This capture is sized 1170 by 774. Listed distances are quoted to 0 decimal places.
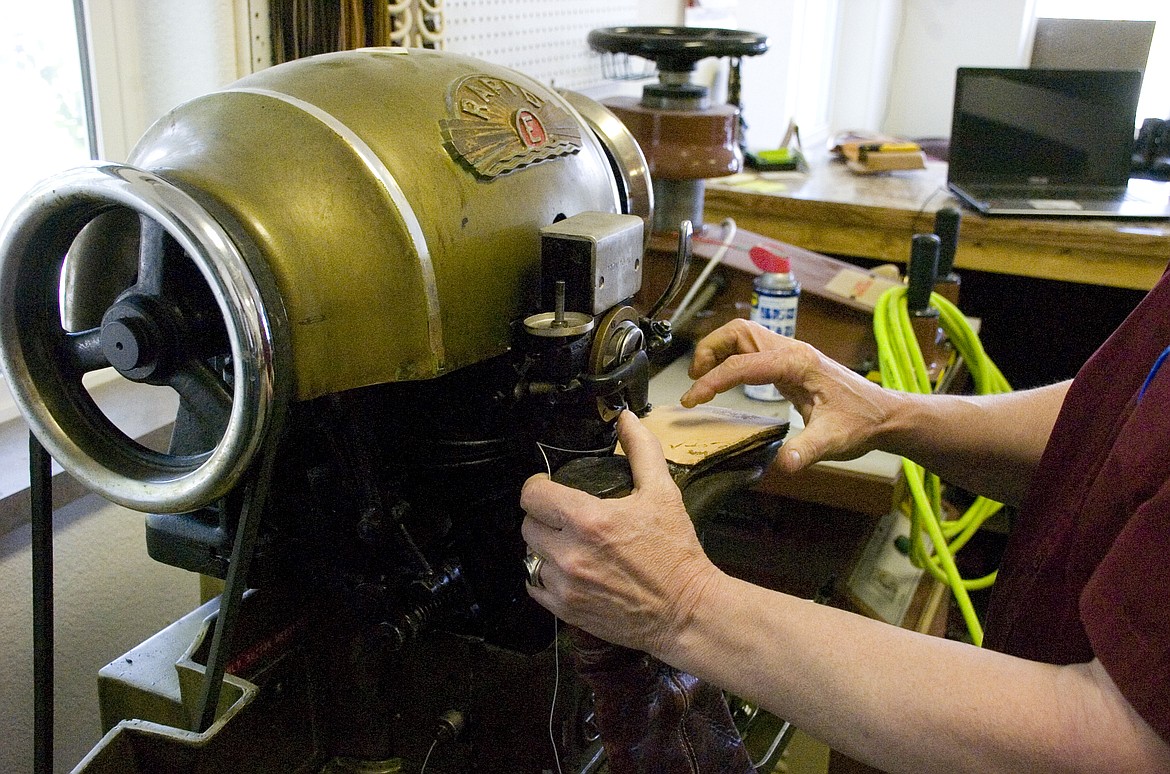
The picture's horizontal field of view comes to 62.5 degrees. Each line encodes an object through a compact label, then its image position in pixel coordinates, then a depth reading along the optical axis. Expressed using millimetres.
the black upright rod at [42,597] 693
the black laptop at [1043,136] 2719
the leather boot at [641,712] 748
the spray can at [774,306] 1506
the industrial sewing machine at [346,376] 618
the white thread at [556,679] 833
